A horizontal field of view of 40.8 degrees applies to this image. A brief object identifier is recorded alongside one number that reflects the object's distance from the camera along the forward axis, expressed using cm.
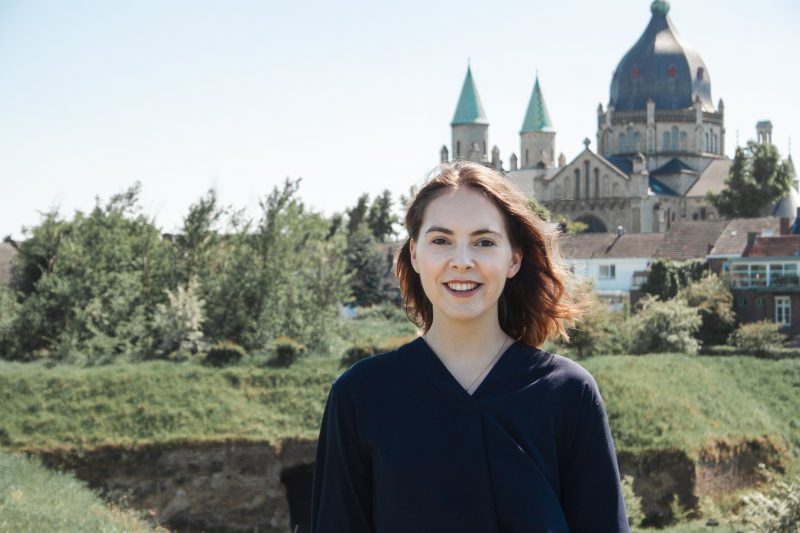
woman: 351
